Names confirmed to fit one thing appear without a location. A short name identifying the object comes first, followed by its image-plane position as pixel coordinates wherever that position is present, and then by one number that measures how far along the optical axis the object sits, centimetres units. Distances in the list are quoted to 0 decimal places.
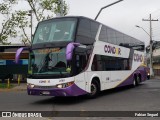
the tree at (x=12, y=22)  4316
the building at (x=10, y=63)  3291
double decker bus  1579
